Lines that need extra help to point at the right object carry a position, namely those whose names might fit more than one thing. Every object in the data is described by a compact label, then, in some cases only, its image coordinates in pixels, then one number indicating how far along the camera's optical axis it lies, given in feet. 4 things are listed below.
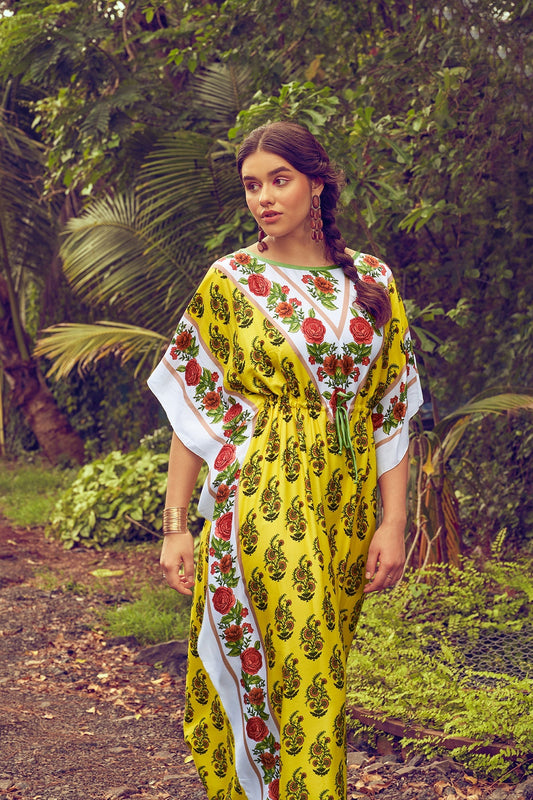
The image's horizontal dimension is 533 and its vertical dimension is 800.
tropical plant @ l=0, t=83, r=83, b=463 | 32.89
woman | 7.34
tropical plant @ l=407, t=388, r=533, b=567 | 16.65
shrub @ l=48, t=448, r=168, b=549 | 25.26
